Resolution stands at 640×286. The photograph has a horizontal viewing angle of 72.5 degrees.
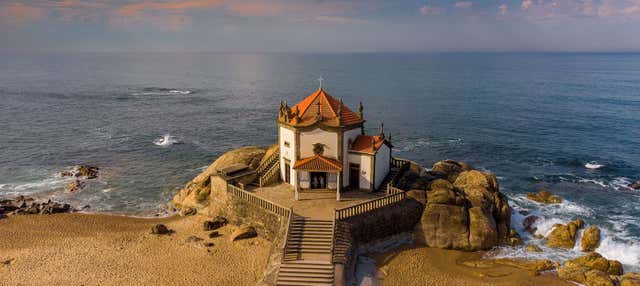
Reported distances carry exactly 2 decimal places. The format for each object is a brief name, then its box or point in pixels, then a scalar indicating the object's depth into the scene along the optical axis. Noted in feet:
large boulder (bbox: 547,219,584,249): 111.34
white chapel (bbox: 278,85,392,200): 112.47
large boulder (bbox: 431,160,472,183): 136.62
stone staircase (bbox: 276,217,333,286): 83.71
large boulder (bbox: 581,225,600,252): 110.52
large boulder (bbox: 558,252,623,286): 92.02
